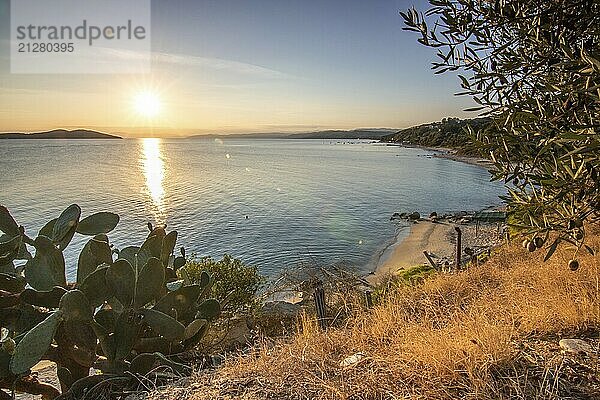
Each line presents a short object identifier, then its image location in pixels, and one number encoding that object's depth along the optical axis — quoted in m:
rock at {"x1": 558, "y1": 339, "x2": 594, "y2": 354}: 3.08
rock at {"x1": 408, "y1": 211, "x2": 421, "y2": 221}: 30.97
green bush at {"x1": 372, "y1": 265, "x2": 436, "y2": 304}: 10.70
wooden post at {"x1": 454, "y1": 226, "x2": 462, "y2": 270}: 11.14
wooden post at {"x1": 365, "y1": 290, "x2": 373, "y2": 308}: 6.79
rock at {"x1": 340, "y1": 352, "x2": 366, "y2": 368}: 3.37
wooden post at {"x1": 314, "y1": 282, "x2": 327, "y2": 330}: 6.21
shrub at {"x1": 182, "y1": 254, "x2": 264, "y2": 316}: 9.23
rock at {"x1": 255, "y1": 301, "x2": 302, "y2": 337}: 7.97
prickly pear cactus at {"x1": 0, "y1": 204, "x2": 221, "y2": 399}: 3.63
